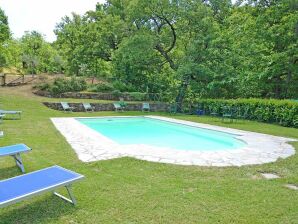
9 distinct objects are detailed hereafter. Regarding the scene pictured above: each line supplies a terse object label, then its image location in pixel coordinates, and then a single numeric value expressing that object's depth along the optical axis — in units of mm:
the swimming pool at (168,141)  5824
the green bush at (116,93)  20344
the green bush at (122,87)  21328
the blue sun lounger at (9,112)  10617
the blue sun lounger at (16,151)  4479
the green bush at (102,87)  20738
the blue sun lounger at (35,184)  2814
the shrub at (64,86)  19453
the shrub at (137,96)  20484
